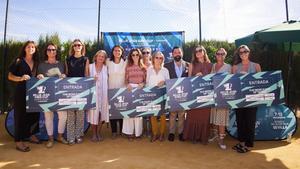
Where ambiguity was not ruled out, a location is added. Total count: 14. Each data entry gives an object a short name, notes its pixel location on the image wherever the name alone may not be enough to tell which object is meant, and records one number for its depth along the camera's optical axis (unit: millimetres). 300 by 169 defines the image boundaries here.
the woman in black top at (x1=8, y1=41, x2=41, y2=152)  3872
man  4319
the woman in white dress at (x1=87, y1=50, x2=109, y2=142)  4230
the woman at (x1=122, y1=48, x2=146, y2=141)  4289
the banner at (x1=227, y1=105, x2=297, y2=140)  4425
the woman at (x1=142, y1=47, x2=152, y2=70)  4555
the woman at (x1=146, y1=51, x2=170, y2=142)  4232
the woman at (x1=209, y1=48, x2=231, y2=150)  3998
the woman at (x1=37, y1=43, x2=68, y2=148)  4005
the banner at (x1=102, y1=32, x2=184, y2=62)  5733
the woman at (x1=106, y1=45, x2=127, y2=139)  4333
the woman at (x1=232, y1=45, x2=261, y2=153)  3884
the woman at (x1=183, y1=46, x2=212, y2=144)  4131
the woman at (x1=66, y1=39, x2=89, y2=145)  4109
